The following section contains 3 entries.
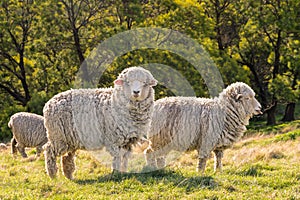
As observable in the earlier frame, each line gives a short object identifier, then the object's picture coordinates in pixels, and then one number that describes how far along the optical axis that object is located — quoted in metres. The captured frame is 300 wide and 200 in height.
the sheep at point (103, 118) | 15.15
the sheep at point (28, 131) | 26.44
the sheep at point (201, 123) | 17.98
